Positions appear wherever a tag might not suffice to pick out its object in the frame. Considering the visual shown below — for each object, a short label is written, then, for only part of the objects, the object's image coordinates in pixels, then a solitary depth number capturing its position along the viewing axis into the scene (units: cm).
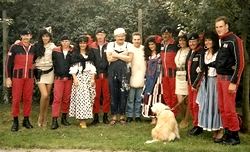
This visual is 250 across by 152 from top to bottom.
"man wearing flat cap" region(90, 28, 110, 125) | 1016
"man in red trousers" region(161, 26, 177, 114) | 984
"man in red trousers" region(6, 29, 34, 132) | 960
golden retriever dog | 830
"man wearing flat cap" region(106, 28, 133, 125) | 1007
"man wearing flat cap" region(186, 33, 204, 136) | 893
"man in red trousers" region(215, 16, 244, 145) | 794
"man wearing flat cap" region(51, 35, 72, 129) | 976
